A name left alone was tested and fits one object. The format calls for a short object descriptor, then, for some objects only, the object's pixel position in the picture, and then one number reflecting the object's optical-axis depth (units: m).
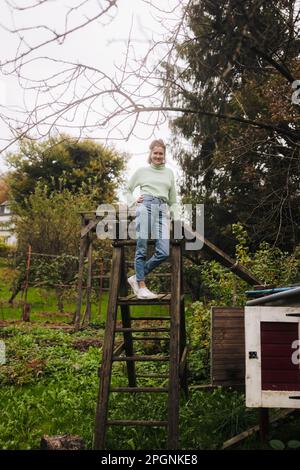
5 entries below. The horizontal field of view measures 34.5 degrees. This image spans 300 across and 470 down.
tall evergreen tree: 4.39
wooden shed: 3.79
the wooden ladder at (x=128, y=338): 4.07
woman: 4.93
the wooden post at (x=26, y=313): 13.25
